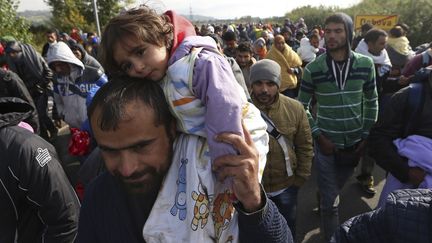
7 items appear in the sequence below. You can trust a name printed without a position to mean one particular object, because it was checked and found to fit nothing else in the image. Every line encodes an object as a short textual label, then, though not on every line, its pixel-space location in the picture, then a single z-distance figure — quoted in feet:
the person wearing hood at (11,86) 13.16
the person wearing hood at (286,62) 18.67
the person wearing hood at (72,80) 13.42
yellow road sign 28.94
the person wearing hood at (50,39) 28.99
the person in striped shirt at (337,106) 9.76
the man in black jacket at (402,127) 7.03
